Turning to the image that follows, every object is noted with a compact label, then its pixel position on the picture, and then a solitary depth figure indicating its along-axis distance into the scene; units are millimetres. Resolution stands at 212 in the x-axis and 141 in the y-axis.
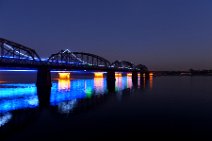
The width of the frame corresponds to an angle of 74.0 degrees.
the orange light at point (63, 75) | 84648
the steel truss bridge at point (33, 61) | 33185
